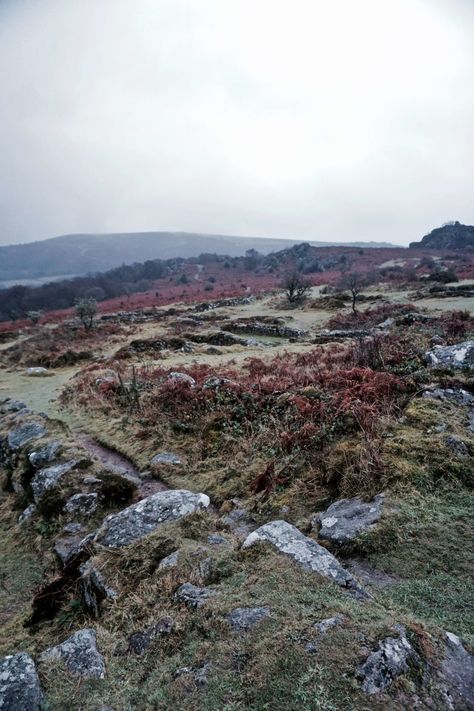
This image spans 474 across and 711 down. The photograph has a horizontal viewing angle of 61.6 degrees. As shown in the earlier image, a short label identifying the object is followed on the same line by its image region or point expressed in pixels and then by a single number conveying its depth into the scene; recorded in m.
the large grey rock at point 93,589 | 4.03
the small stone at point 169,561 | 4.15
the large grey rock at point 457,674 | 2.38
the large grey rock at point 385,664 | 2.42
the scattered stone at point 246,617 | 3.10
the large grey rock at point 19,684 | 2.84
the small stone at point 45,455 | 8.20
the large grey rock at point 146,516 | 4.92
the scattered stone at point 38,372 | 18.28
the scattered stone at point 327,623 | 2.84
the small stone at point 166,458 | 7.86
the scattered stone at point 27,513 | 7.05
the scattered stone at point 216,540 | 4.67
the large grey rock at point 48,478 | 7.28
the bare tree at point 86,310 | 29.70
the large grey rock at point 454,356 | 8.20
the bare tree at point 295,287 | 34.28
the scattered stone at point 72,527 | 6.28
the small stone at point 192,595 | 3.51
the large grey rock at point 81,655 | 3.12
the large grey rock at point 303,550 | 3.61
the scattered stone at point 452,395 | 6.86
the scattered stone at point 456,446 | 5.55
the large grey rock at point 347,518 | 4.57
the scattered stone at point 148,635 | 3.29
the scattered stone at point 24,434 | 9.52
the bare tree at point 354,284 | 28.40
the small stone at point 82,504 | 6.63
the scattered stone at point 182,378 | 10.61
